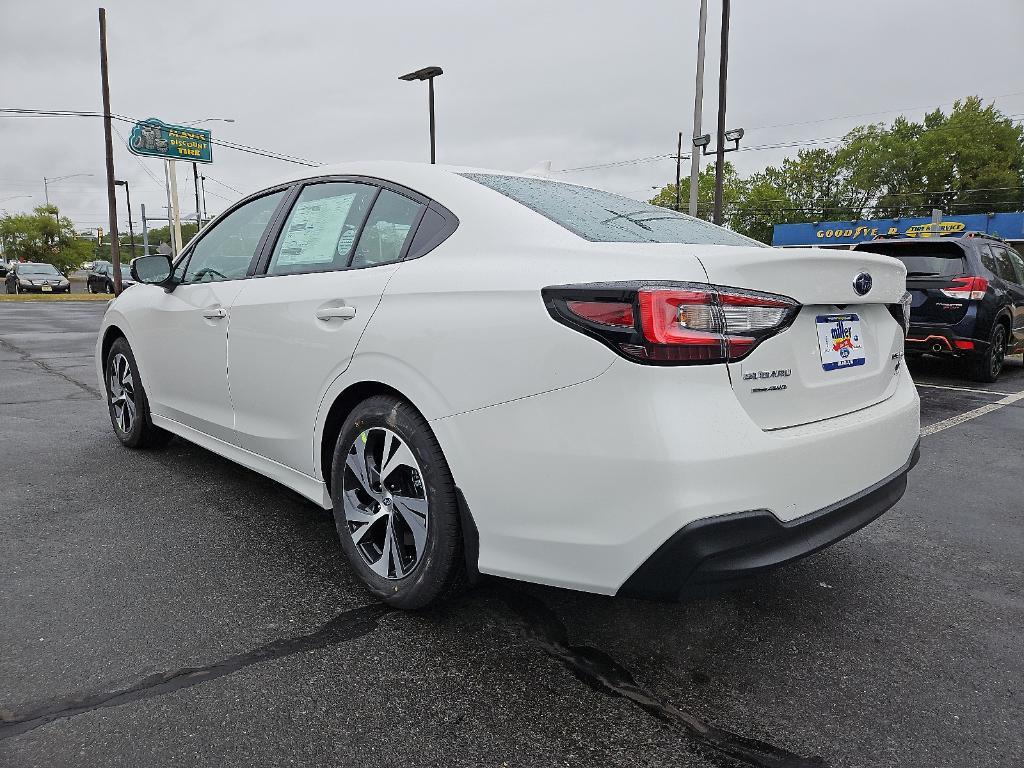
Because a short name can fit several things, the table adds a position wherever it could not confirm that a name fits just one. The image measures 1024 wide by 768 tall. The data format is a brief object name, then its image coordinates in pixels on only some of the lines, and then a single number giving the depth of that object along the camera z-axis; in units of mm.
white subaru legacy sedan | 1837
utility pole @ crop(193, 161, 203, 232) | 55869
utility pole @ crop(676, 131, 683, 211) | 50128
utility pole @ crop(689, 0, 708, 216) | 16078
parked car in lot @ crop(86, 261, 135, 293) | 34312
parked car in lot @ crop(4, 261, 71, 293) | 31136
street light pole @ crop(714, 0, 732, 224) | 17719
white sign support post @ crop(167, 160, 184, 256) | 38762
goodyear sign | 33906
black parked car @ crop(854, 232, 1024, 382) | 7492
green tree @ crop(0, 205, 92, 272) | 68938
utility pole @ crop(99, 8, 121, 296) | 24984
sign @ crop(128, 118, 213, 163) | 37656
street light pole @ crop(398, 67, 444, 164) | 20656
